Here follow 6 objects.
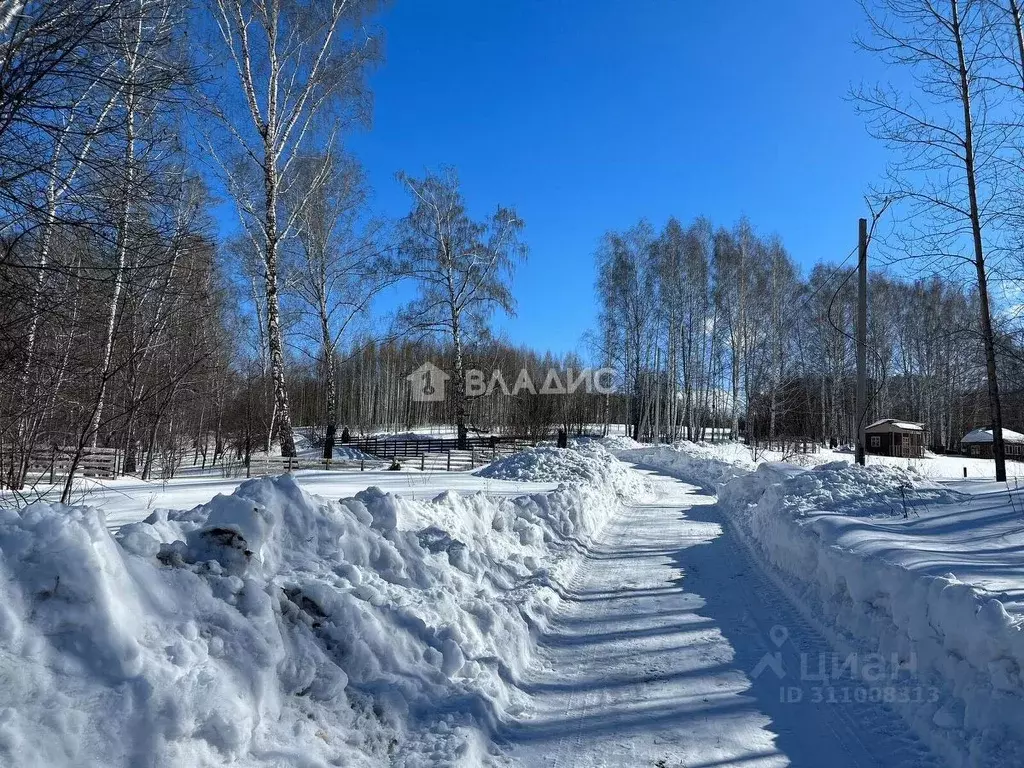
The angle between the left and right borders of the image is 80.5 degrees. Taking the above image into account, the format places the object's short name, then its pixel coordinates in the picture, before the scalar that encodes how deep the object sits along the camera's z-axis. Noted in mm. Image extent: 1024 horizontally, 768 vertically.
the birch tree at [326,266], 20125
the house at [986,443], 34344
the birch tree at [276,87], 14758
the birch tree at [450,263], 24812
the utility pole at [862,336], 13805
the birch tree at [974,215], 12367
